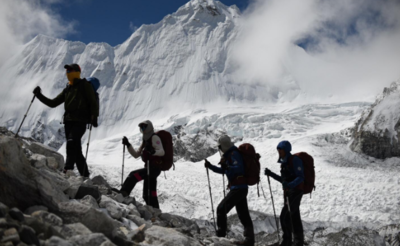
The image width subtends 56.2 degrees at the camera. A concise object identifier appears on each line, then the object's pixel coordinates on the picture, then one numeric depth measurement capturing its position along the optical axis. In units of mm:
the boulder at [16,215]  2695
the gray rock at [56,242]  2463
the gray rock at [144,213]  5176
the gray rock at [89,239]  2736
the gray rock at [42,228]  2660
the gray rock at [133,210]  4867
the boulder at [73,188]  4309
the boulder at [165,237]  3645
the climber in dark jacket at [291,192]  5379
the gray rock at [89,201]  4166
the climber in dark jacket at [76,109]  5371
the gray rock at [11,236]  2340
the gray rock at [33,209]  3183
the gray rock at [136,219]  4531
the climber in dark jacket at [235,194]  5117
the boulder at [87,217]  3297
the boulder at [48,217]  2916
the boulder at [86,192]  4434
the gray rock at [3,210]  2625
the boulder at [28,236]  2428
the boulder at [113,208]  4301
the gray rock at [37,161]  4309
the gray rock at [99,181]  6152
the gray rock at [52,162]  5271
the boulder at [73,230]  2883
